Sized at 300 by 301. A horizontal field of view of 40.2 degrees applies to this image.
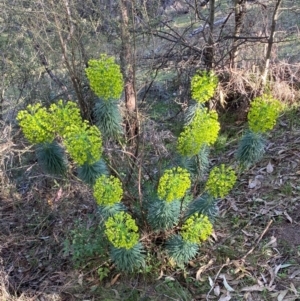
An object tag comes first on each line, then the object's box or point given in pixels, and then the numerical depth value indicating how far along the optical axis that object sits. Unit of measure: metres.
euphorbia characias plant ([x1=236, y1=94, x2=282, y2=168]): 3.13
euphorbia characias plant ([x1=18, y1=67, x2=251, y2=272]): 3.03
